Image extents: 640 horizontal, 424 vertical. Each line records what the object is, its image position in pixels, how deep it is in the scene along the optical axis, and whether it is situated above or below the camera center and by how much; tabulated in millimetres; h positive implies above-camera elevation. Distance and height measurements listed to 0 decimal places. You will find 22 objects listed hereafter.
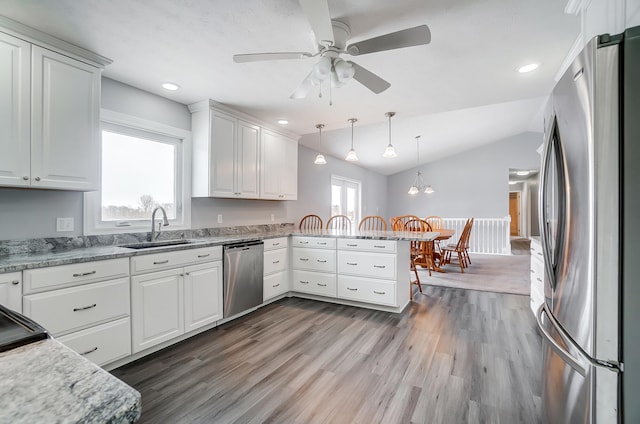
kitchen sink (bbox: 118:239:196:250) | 2738 -304
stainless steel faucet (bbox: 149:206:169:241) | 2852 -121
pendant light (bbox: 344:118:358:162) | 3619 +672
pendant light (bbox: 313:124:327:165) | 3946 +690
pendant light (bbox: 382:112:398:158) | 3501 +700
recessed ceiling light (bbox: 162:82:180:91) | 2846 +1209
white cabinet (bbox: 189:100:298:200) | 3342 +674
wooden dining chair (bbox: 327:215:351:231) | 6357 -256
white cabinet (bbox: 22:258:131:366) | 1832 -613
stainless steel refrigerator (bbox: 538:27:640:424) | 1051 -83
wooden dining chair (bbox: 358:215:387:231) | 8070 -308
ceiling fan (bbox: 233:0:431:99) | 1617 +1016
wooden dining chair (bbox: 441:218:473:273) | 5617 -682
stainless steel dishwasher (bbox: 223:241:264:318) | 3076 -691
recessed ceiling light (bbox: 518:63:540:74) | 2574 +1256
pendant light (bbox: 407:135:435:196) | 7297 +944
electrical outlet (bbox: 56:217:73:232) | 2389 -101
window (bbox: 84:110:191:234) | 2725 +353
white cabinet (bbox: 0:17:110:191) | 1938 +683
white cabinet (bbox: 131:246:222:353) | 2336 -722
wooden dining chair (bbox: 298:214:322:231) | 5293 -202
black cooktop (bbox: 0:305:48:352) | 671 -294
